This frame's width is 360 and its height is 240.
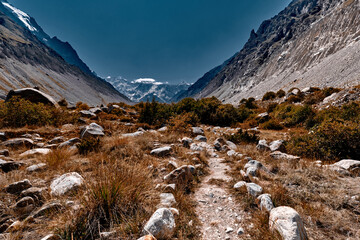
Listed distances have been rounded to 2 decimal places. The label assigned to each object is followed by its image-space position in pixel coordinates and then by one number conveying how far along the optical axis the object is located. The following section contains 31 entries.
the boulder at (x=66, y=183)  2.32
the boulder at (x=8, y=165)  3.06
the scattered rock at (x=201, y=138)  6.99
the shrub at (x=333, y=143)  4.30
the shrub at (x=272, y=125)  9.51
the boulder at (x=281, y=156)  4.00
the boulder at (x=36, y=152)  3.96
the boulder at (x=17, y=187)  2.30
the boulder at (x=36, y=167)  3.09
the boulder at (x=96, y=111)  13.29
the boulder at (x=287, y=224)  1.67
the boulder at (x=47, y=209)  1.92
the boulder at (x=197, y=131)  7.94
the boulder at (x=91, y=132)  5.79
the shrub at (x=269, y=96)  23.00
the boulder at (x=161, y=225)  1.78
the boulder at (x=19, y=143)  4.62
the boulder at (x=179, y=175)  3.16
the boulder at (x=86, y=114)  11.55
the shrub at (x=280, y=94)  21.34
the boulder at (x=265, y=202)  2.22
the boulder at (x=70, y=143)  4.94
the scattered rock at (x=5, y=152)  3.92
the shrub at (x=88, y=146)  4.41
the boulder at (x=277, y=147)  5.09
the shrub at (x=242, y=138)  6.39
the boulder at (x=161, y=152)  4.63
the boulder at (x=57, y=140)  5.49
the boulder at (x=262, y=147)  5.17
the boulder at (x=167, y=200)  2.35
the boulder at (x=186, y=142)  5.86
